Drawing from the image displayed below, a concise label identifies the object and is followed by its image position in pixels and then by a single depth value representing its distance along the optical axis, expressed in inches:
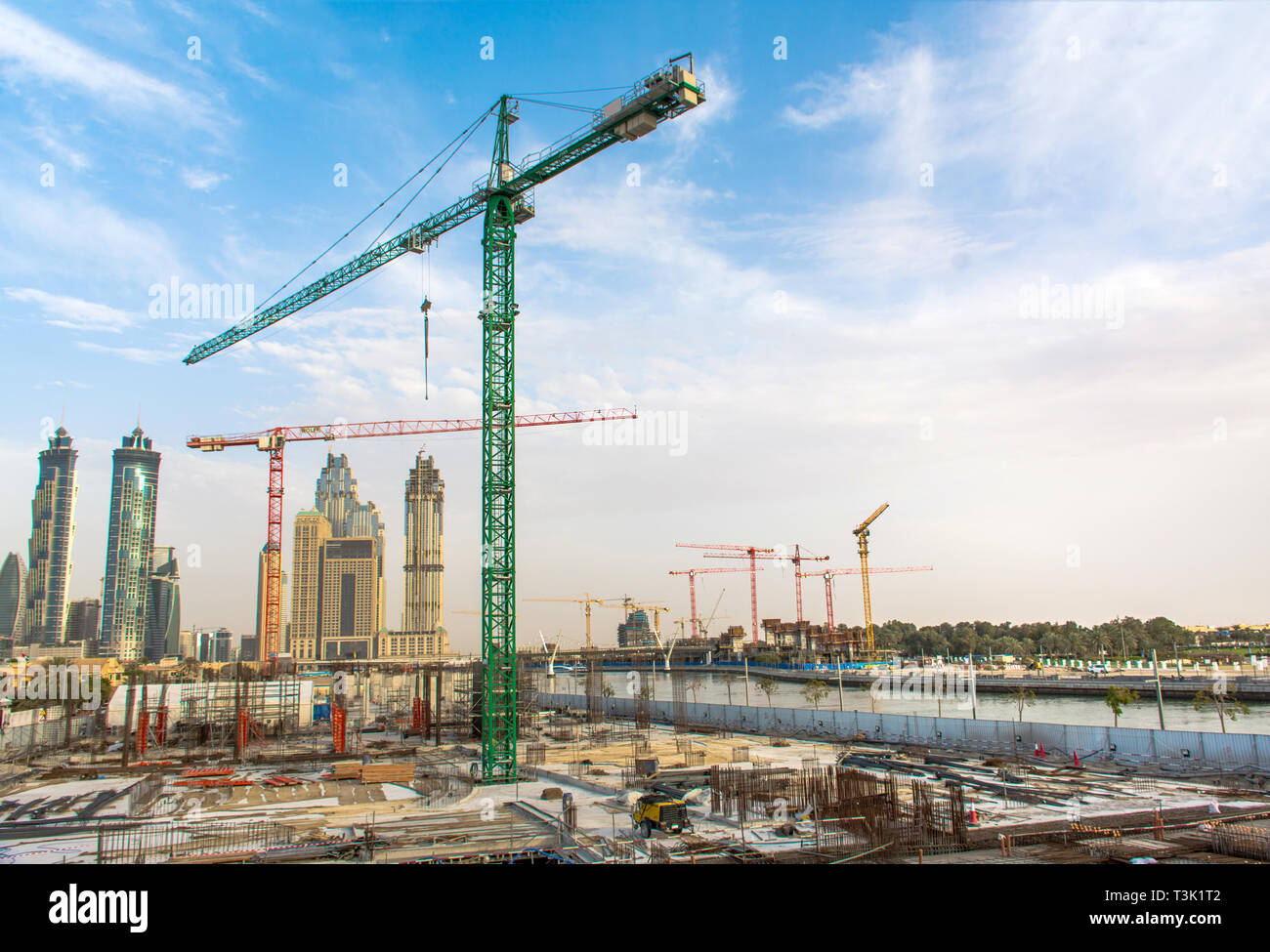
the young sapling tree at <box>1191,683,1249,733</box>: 2065.5
